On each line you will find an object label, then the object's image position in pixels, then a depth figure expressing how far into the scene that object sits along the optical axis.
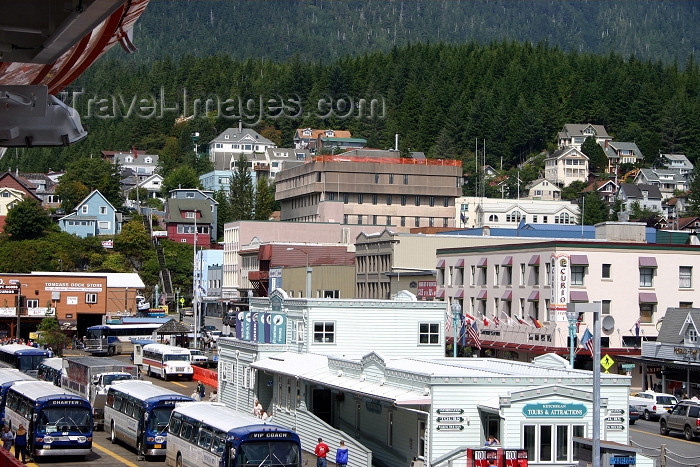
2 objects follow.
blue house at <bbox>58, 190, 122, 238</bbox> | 175.98
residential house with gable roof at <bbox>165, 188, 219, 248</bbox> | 178.38
